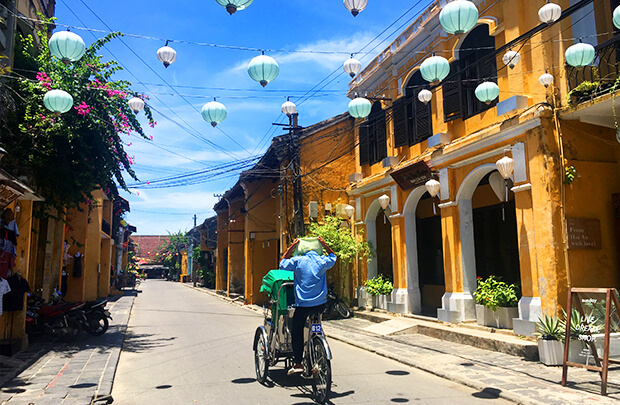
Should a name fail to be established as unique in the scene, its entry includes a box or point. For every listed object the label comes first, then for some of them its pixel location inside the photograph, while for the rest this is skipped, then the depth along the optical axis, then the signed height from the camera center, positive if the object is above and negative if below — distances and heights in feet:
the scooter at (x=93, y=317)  35.81 -3.85
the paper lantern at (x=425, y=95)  34.34 +12.52
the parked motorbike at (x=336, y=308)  49.83 -4.77
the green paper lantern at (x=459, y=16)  21.94 +11.76
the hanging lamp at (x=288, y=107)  39.40 +13.48
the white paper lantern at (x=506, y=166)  31.42 +6.50
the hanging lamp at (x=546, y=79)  28.91 +11.39
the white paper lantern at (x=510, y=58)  27.96 +12.41
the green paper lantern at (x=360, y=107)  31.68 +10.85
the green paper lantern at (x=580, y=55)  24.23 +10.86
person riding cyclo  19.53 -1.07
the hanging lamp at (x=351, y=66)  30.01 +12.88
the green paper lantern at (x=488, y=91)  29.86 +11.10
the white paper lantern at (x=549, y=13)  24.16 +13.07
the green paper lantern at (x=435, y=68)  26.58 +11.27
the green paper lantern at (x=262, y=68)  23.81 +10.23
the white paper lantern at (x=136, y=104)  31.01 +11.05
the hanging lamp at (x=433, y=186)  39.47 +6.54
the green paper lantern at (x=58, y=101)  24.75 +9.10
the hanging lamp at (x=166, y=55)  24.99 +11.56
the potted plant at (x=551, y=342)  24.91 -4.45
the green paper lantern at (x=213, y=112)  26.96 +9.07
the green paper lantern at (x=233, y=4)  18.54 +10.61
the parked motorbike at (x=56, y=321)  33.27 -3.79
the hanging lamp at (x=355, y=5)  22.06 +12.45
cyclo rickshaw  17.92 -3.25
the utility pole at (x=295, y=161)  55.05 +12.59
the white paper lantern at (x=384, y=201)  47.91 +6.52
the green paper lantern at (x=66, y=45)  22.51 +11.01
